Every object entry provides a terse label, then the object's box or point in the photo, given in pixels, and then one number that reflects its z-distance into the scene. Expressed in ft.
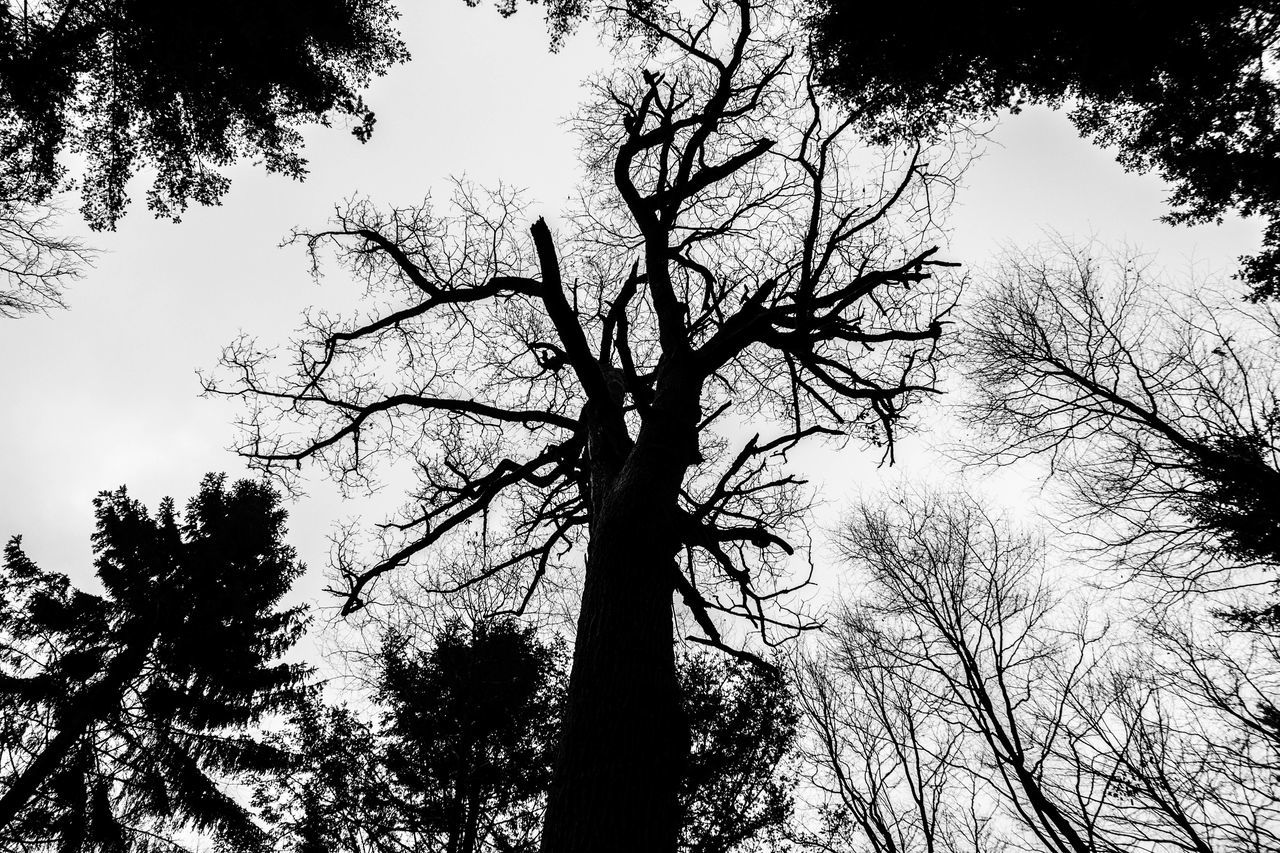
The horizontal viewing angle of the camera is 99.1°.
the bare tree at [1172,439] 20.62
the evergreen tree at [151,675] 27.86
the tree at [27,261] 19.42
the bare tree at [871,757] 25.75
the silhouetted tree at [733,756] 26.63
